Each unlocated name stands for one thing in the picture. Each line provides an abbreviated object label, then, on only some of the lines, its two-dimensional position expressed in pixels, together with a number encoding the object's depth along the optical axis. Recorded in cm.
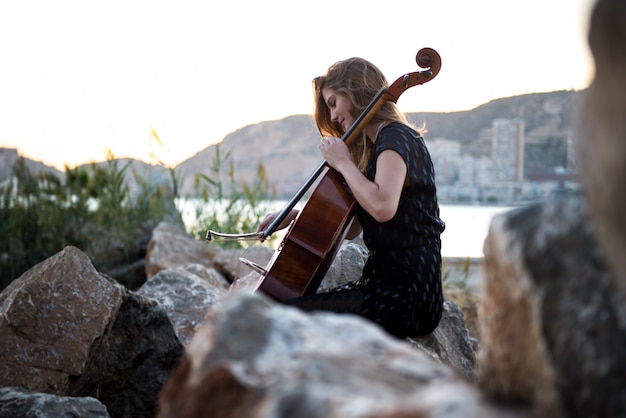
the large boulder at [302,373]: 110
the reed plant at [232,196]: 810
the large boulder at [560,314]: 105
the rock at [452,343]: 329
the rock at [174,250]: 701
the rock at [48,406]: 266
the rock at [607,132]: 87
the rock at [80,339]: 326
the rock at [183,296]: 457
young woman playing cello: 304
